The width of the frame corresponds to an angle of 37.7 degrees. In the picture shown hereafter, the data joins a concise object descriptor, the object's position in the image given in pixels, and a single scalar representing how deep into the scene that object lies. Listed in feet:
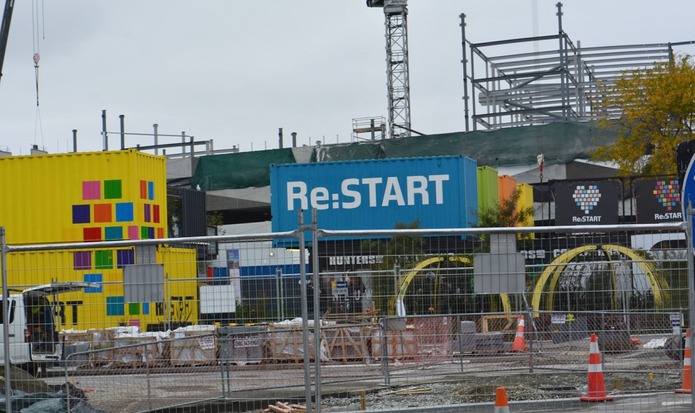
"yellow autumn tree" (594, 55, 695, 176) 114.83
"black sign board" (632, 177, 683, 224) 89.40
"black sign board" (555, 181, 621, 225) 88.79
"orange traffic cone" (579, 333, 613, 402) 34.99
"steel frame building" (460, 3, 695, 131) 161.68
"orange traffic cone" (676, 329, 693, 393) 33.40
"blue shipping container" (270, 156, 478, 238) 109.29
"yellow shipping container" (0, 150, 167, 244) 95.81
